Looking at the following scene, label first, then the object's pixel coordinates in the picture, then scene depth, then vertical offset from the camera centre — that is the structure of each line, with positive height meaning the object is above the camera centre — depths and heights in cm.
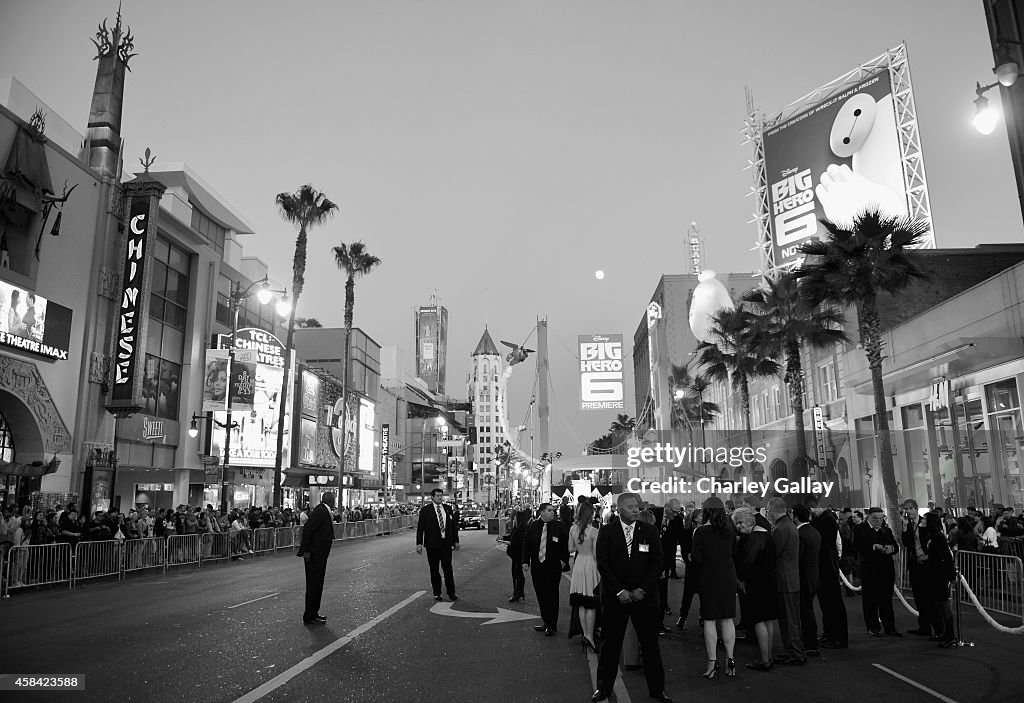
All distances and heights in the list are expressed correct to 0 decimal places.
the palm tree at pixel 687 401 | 6197 +766
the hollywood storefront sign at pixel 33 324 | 2367 +569
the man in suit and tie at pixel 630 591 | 691 -97
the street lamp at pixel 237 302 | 2960 +810
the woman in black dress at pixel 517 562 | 1405 -137
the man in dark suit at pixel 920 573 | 1050 -130
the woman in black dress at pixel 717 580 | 811 -103
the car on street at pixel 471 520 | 5297 -224
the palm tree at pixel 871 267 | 2261 +646
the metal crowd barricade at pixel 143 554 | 2011 -161
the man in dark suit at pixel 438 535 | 1296 -79
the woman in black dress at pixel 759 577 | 866 -109
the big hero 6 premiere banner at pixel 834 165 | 4581 +2071
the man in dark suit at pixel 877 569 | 1078 -125
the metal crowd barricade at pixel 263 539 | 2864 -180
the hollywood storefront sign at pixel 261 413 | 4175 +462
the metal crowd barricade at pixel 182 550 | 2256 -169
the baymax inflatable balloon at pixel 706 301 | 6600 +1624
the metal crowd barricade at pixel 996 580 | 1241 -173
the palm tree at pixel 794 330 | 3064 +629
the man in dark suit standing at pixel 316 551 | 1068 -84
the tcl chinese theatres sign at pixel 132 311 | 2861 +704
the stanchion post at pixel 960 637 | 994 -211
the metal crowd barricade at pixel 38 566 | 1603 -151
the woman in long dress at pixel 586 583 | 902 -116
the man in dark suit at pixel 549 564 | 1062 -111
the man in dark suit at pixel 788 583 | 890 -118
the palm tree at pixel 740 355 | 3562 +656
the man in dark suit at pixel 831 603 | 991 -160
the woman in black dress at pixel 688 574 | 912 -113
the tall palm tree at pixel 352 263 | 5012 +1525
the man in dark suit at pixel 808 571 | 952 -111
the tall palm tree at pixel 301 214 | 4009 +1511
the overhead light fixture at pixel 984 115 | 1052 +505
